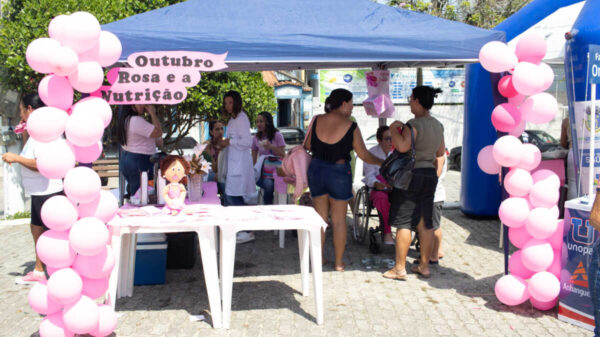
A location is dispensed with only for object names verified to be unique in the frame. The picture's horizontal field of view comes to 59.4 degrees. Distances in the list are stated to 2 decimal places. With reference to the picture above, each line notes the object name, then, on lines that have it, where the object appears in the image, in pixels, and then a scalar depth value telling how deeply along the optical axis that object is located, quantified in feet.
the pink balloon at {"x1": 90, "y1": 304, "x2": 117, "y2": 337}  11.63
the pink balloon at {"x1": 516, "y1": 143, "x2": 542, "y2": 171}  13.64
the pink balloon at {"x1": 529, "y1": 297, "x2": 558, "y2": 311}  13.61
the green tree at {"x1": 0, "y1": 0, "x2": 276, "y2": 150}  23.99
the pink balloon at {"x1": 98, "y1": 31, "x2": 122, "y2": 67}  11.60
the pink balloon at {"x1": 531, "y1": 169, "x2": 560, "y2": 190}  13.50
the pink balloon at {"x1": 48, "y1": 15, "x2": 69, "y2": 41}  10.80
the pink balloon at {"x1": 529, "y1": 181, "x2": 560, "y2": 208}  13.33
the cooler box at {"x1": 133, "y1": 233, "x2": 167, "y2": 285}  15.83
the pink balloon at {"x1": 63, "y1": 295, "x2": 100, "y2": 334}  11.01
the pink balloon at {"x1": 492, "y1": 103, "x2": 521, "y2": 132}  14.00
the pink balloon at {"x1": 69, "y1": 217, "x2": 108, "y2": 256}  10.82
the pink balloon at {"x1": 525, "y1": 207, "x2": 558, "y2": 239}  13.15
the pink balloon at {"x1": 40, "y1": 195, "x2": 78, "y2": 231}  10.75
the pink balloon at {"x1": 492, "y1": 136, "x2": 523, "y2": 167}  13.58
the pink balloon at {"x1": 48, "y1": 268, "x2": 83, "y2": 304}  10.77
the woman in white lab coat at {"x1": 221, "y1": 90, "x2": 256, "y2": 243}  19.52
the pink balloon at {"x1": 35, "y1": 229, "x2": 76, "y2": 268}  10.89
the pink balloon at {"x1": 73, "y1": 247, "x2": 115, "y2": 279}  11.22
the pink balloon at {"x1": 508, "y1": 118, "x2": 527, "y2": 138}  14.16
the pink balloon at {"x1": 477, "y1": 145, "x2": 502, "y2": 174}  14.74
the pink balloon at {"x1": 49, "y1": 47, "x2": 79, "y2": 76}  10.46
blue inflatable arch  23.50
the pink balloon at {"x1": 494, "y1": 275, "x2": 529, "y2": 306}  13.58
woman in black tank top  16.44
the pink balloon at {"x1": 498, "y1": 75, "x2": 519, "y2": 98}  14.03
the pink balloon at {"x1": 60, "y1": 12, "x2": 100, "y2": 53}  10.70
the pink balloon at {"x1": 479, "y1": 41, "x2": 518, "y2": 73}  13.46
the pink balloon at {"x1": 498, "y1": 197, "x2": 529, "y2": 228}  13.55
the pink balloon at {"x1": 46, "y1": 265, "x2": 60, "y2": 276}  11.22
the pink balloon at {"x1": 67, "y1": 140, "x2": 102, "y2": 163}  11.48
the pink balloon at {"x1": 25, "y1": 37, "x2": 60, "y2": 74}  10.44
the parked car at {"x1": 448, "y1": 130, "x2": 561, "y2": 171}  40.06
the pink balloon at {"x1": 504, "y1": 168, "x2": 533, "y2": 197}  13.58
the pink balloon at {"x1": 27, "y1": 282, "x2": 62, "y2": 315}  11.06
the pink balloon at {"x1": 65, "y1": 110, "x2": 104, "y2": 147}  10.85
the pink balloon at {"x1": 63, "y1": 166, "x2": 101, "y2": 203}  10.86
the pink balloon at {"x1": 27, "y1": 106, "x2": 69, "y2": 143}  10.59
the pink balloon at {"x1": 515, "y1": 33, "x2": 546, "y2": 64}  13.46
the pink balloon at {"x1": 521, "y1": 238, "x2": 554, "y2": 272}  13.25
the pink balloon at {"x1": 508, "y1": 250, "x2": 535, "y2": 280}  13.84
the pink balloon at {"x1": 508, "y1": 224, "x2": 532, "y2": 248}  13.74
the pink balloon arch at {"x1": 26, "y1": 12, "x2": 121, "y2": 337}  10.70
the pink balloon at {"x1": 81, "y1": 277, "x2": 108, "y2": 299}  11.48
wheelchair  19.60
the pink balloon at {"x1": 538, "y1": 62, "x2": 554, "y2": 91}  13.47
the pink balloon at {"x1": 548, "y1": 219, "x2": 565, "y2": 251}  13.58
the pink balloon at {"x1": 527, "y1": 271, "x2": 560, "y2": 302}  13.16
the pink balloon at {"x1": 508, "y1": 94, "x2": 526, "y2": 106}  14.14
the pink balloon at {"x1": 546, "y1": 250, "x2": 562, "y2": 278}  13.52
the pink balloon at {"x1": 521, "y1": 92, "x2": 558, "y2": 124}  13.66
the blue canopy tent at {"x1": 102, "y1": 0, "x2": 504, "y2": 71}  14.34
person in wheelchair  19.42
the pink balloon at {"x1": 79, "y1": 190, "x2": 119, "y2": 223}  11.34
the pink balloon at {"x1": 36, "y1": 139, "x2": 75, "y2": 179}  10.73
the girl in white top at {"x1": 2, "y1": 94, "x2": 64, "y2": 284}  14.21
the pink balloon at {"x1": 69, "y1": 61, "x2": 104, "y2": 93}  11.03
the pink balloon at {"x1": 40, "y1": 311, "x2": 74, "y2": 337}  11.12
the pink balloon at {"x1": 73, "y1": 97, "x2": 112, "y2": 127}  11.10
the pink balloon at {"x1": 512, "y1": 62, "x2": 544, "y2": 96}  13.28
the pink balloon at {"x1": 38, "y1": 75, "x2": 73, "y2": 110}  10.91
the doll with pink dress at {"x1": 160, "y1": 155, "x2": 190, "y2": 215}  13.51
